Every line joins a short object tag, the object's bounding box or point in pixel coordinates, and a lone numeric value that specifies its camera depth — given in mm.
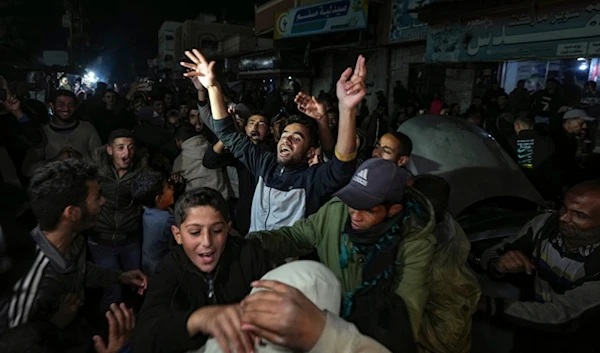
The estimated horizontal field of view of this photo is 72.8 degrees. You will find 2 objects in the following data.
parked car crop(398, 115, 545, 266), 3188
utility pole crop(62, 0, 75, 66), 29141
